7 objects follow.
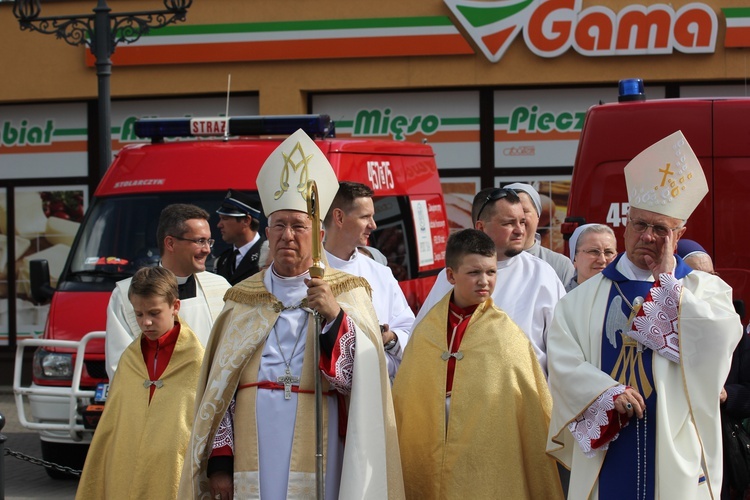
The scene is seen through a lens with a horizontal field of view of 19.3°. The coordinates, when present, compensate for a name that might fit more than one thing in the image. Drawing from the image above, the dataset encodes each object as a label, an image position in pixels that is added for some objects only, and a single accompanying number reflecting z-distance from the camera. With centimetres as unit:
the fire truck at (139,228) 1559
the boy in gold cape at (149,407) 999
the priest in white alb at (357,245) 1108
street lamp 1948
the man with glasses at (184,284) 1101
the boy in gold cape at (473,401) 918
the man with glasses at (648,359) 841
